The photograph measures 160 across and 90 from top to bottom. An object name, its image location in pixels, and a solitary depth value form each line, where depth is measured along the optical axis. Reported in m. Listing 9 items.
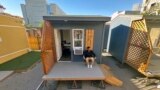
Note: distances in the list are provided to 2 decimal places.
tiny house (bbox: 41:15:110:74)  4.04
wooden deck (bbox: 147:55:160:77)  4.14
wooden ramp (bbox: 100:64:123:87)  3.83
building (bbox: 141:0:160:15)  16.65
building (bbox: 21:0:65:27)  47.44
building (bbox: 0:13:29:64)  6.10
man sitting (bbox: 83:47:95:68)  4.58
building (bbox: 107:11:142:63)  5.65
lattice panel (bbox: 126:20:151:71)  4.18
